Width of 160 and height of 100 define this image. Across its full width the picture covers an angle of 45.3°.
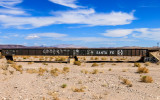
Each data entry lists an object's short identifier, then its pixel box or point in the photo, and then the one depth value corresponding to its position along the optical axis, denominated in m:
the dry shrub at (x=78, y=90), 11.87
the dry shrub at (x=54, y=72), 18.54
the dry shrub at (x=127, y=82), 13.87
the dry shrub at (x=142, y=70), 20.95
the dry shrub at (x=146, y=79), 14.77
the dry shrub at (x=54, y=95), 10.01
